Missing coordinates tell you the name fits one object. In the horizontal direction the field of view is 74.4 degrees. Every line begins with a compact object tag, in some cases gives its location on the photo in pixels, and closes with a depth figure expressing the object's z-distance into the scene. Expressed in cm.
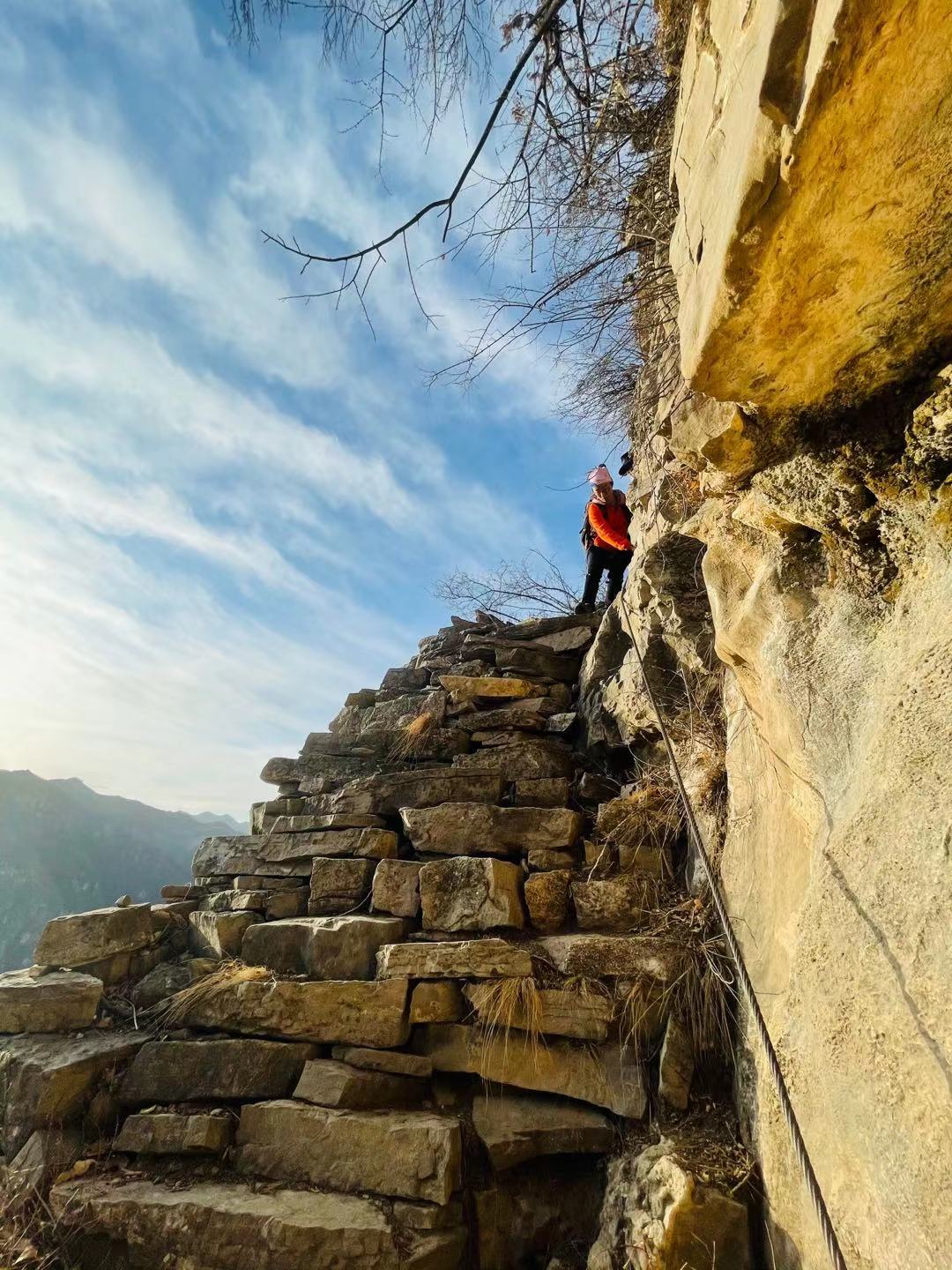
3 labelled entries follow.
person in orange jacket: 667
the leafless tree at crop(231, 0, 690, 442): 353
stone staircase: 290
